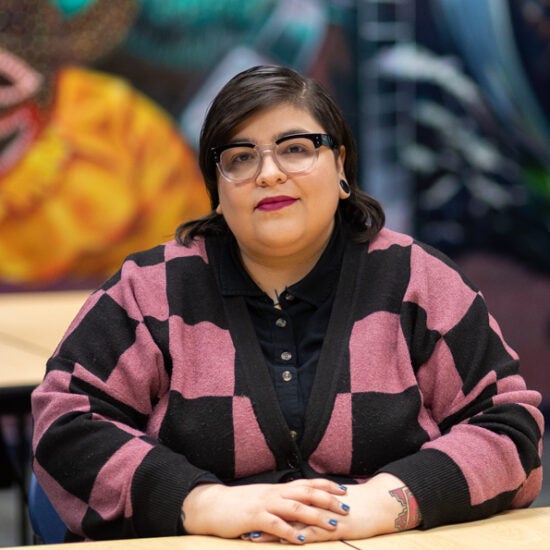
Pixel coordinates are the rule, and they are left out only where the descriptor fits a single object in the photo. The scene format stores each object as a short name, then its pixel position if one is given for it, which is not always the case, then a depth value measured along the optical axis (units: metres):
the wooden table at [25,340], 2.45
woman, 1.81
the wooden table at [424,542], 1.71
